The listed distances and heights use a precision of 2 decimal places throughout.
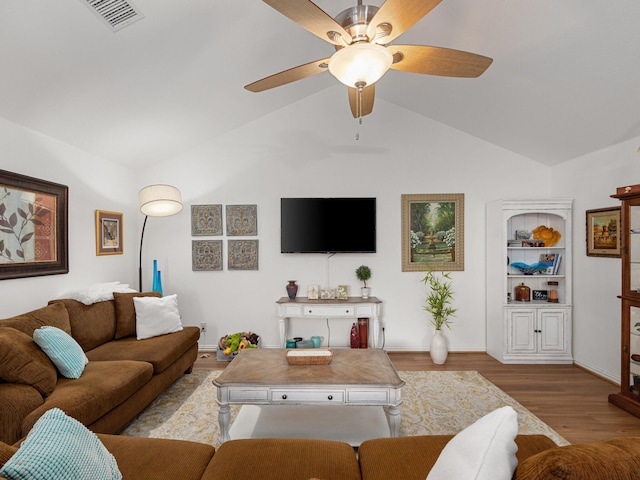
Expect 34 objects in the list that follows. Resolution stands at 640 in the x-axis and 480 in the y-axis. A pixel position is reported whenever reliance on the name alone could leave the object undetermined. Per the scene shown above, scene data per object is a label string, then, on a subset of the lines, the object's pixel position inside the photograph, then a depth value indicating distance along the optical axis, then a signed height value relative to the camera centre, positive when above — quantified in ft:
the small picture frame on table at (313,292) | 14.44 -2.15
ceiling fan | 5.20 +3.25
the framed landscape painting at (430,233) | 14.89 +0.22
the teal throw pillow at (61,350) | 7.61 -2.41
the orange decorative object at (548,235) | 13.82 +0.11
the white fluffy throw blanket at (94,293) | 10.40 -1.62
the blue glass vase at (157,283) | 14.19 -1.73
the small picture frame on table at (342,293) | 14.42 -2.22
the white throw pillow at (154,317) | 11.37 -2.52
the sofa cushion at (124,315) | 11.36 -2.42
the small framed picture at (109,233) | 12.87 +0.26
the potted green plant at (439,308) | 13.42 -2.80
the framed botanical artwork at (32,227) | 9.05 +0.37
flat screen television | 14.67 +0.56
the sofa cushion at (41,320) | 7.97 -1.88
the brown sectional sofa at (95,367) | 6.57 -3.04
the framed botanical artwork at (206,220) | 15.16 +0.82
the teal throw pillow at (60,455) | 3.37 -2.18
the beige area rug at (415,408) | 8.59 -4.60
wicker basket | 8.63 -2.88
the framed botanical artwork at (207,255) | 15.16 -0.66
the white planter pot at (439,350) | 13.37 -4.16
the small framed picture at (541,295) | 14.03 -2.23
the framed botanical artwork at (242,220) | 15.10 +0.81
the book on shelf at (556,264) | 13.73 -1.00
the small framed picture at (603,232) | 11.40 +0.19
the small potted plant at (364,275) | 14.61 -1.50
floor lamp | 12.90 +1.42
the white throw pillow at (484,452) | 3.20 -2.02
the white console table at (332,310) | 13.72 -2.74
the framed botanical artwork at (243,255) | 15.11 -0.67
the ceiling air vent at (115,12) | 6.79 +4.49
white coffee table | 7.56 -3.38
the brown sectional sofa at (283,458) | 4.76 -3.12
